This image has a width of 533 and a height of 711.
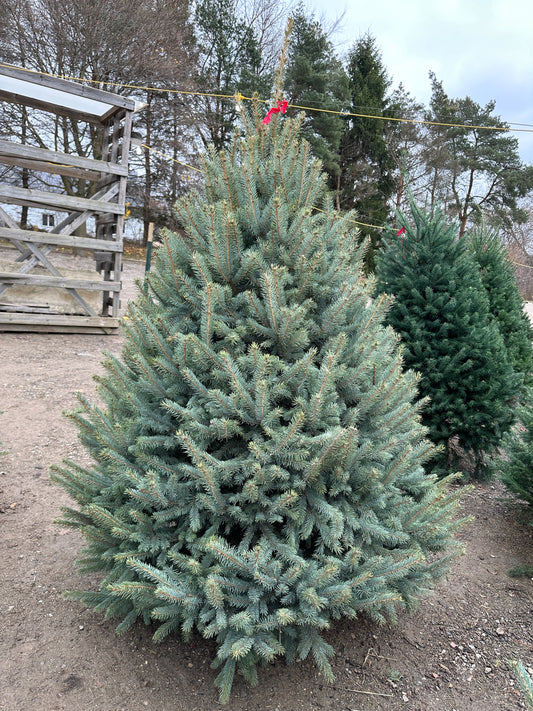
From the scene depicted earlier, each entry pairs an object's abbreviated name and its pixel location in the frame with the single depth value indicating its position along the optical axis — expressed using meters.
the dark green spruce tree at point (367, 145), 27.06
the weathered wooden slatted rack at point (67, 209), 7.55
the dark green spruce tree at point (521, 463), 3.36
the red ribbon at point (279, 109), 2.36
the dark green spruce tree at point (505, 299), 5.38
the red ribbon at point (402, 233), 4.55
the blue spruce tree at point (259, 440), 1.78
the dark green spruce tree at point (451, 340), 4.14
